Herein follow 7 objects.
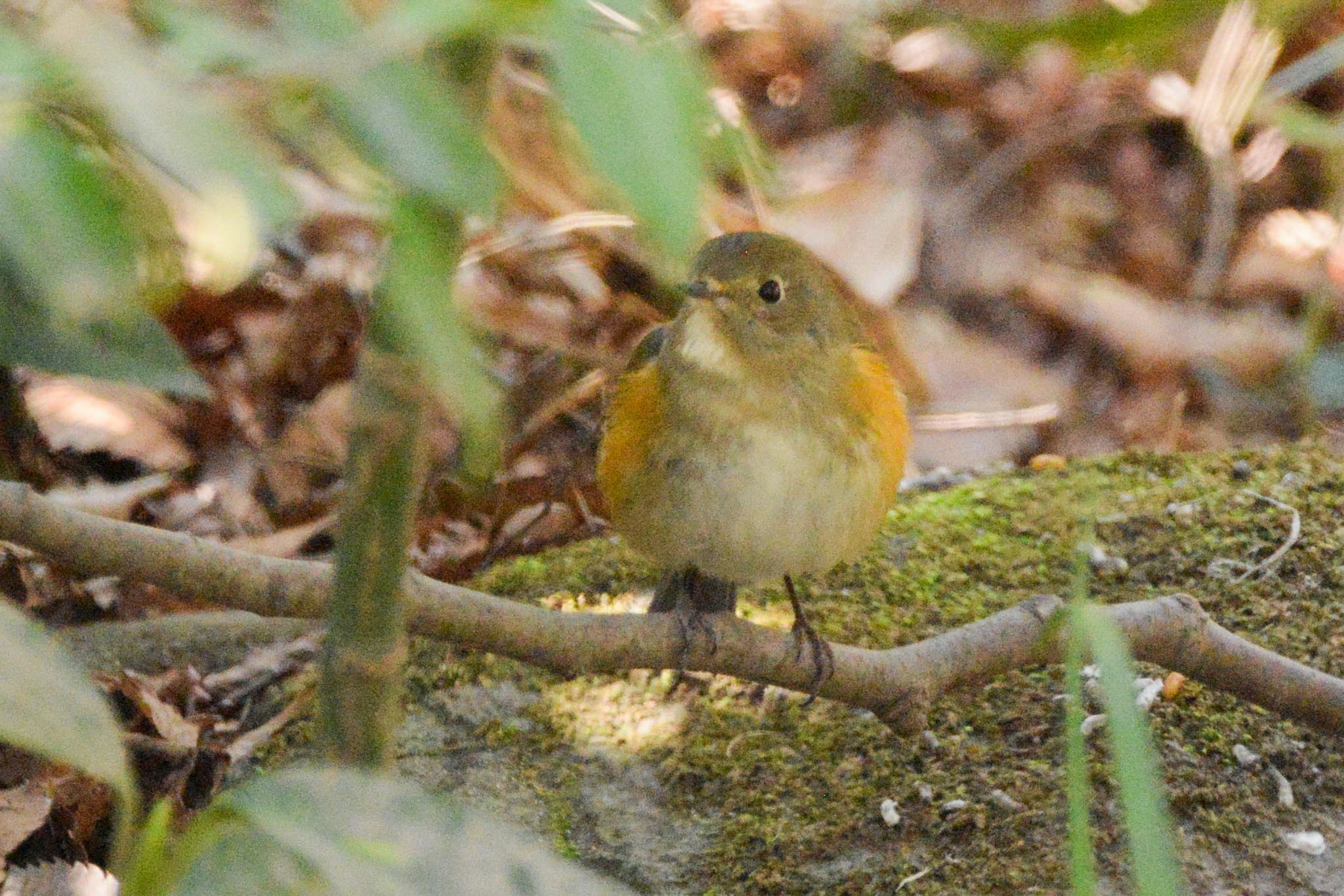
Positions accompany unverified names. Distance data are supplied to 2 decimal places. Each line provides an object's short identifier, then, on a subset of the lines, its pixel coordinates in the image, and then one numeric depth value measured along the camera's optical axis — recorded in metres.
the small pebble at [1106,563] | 6.89
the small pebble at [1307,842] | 5.38
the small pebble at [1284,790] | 5.57
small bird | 5.92
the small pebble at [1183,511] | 7.12
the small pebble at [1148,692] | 6.02
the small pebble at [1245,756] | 5.71
